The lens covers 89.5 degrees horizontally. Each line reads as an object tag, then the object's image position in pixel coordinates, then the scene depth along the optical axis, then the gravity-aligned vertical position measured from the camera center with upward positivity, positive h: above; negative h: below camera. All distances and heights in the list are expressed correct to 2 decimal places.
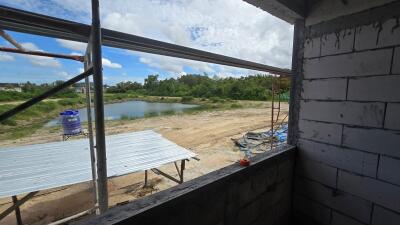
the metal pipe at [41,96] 0.88 -0.02
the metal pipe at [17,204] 2.00 -1.18
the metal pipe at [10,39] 1.11 +0.31
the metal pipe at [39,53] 1.43 +0.31
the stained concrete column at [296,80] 1.92 +0.14
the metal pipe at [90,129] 2.17 -0.40
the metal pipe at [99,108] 0.99 -0.08
